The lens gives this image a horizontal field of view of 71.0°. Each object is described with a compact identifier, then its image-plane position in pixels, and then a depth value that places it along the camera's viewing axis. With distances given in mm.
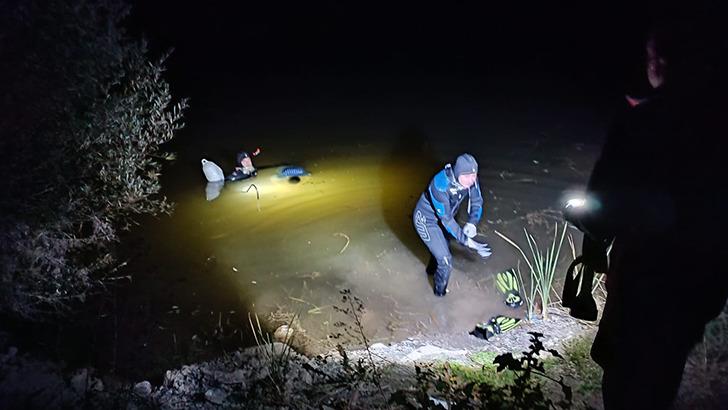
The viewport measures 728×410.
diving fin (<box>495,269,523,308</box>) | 6684
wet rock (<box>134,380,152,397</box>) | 3613
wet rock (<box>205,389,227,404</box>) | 3525
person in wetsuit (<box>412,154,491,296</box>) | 6207
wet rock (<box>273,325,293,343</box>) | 5801
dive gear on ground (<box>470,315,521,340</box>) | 5980
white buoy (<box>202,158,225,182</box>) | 9625
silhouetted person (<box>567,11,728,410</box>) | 2018
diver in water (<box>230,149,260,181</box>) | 9891
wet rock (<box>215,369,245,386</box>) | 3835
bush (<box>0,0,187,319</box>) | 4566
